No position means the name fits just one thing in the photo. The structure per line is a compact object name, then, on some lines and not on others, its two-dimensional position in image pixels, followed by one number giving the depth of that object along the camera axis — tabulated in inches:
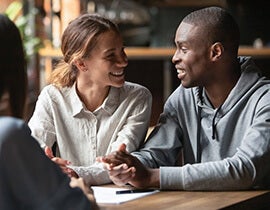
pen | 89.3
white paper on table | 85.6
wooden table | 83.1
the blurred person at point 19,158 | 63.4
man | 90.4
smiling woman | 99.4
